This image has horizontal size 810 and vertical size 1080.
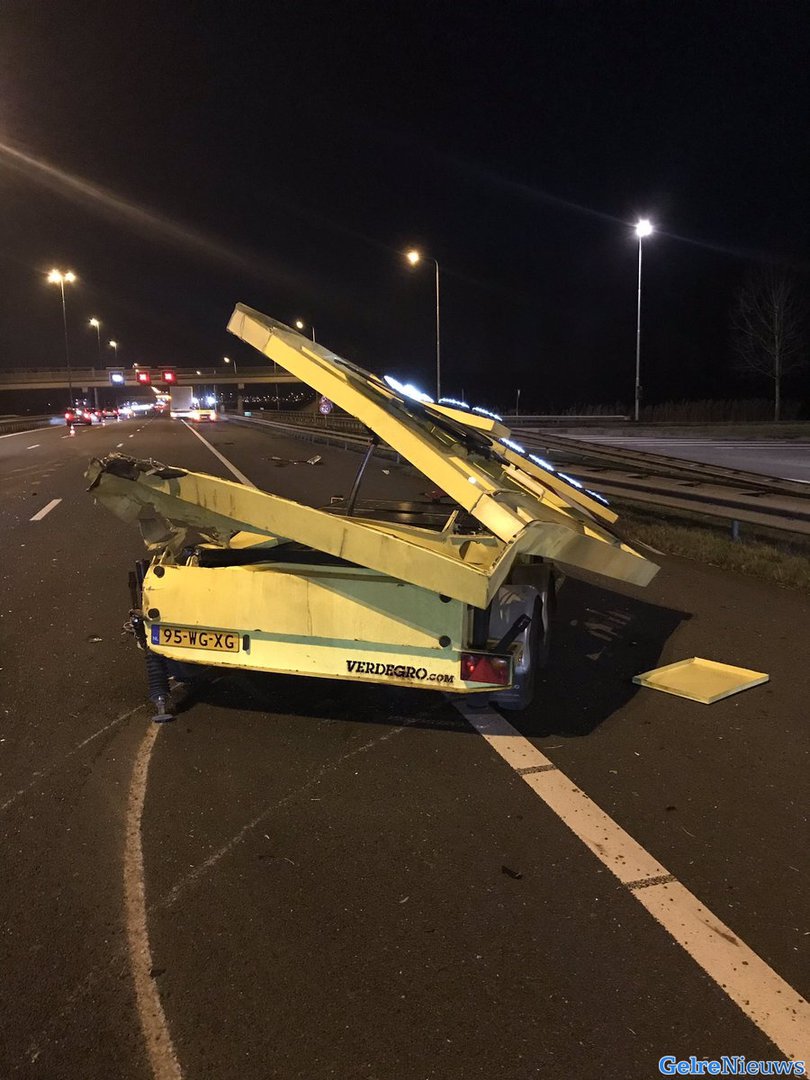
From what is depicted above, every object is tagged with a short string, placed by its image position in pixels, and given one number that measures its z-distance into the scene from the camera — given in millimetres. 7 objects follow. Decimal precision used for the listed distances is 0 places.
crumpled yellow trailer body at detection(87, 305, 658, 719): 3516
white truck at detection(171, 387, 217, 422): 64250
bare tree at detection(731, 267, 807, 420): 43875
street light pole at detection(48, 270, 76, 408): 58719
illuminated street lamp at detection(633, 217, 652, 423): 35781
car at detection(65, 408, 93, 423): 53000
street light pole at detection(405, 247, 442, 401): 29859
